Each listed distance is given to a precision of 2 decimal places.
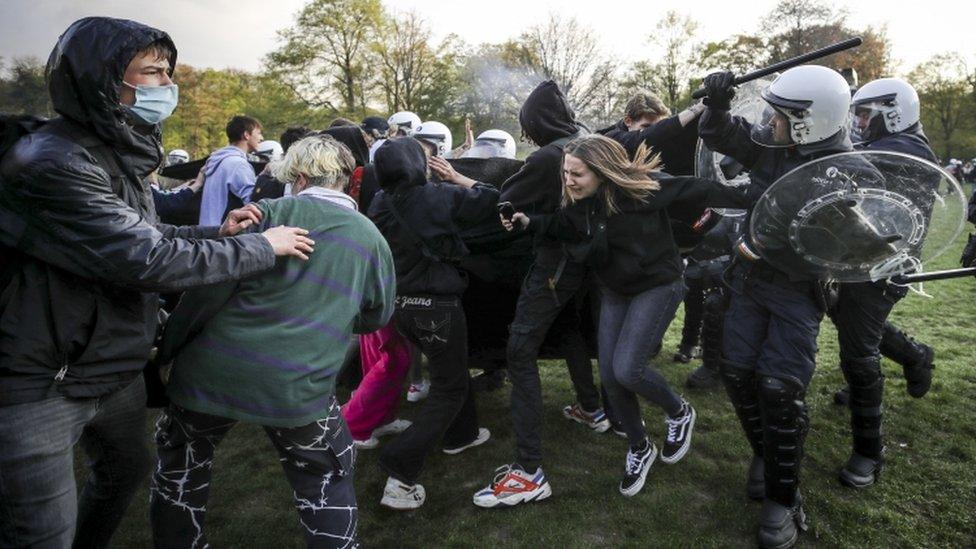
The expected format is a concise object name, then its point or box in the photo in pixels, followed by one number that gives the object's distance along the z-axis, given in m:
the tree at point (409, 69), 28.00
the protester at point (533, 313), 3.30
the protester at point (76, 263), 1.71
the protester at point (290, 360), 2.06
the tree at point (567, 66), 29.78
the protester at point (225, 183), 5.05
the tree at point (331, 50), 27.16
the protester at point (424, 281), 3.14
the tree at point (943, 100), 35.09
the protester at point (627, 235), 3.08
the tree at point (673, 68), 29.89
